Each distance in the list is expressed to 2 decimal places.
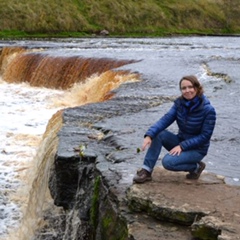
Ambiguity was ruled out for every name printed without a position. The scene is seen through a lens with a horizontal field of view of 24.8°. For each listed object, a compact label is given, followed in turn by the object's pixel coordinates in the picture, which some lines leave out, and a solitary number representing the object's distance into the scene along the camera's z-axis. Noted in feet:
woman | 24.99
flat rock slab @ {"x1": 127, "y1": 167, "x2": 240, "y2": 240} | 21.70
